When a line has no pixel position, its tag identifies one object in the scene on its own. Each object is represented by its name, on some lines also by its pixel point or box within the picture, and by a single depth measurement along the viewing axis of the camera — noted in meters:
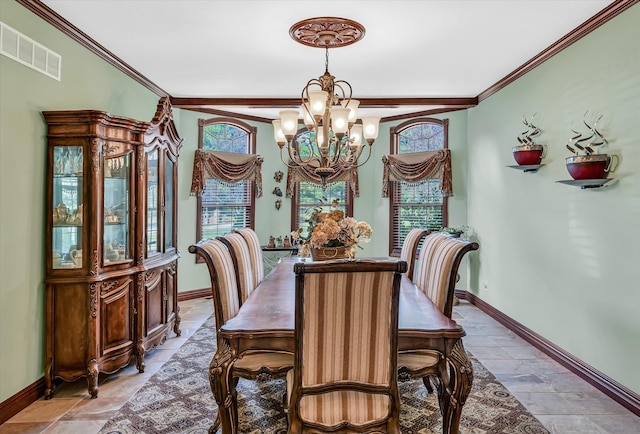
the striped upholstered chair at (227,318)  2.40
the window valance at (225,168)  6.07
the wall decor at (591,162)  3.12
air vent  2.74
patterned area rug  2.64
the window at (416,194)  6.43
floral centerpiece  3.07
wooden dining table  2.09
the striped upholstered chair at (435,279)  2.42
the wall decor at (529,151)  4.06
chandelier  3.29
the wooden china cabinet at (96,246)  3.12
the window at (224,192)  6.31
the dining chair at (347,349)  1.79
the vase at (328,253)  3.12
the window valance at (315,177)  6.80
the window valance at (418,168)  6.15
